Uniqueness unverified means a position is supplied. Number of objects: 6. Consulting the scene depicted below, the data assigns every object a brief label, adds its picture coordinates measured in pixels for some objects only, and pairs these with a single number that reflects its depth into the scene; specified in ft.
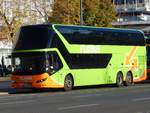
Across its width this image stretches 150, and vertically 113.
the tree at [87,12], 222.69
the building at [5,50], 235.77
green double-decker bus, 108.17
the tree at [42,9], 221.87
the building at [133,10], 424.42
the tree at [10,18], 206.28
